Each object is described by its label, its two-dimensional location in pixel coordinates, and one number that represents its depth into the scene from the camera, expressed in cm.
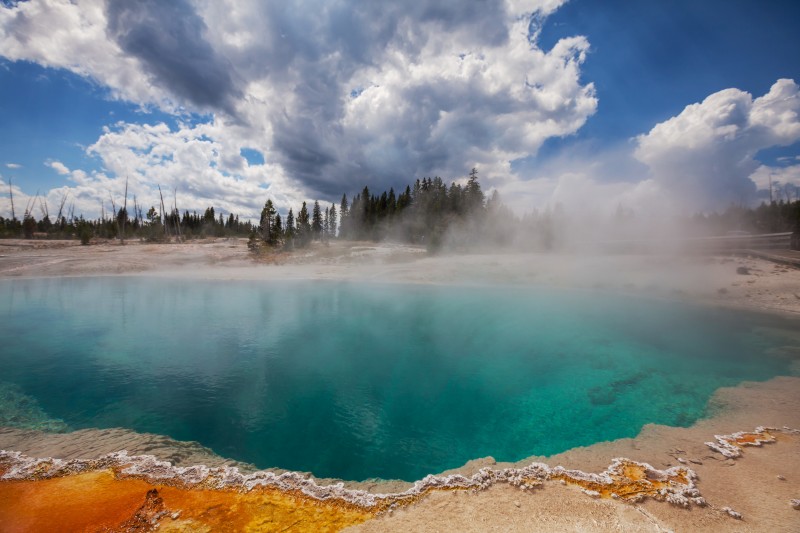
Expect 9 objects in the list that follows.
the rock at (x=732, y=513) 419
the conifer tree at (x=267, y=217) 4869
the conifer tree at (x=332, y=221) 8844
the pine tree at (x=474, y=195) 5325
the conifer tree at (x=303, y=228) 5157
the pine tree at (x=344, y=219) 7527
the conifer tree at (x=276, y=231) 4569
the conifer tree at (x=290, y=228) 4783
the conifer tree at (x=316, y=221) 7245
